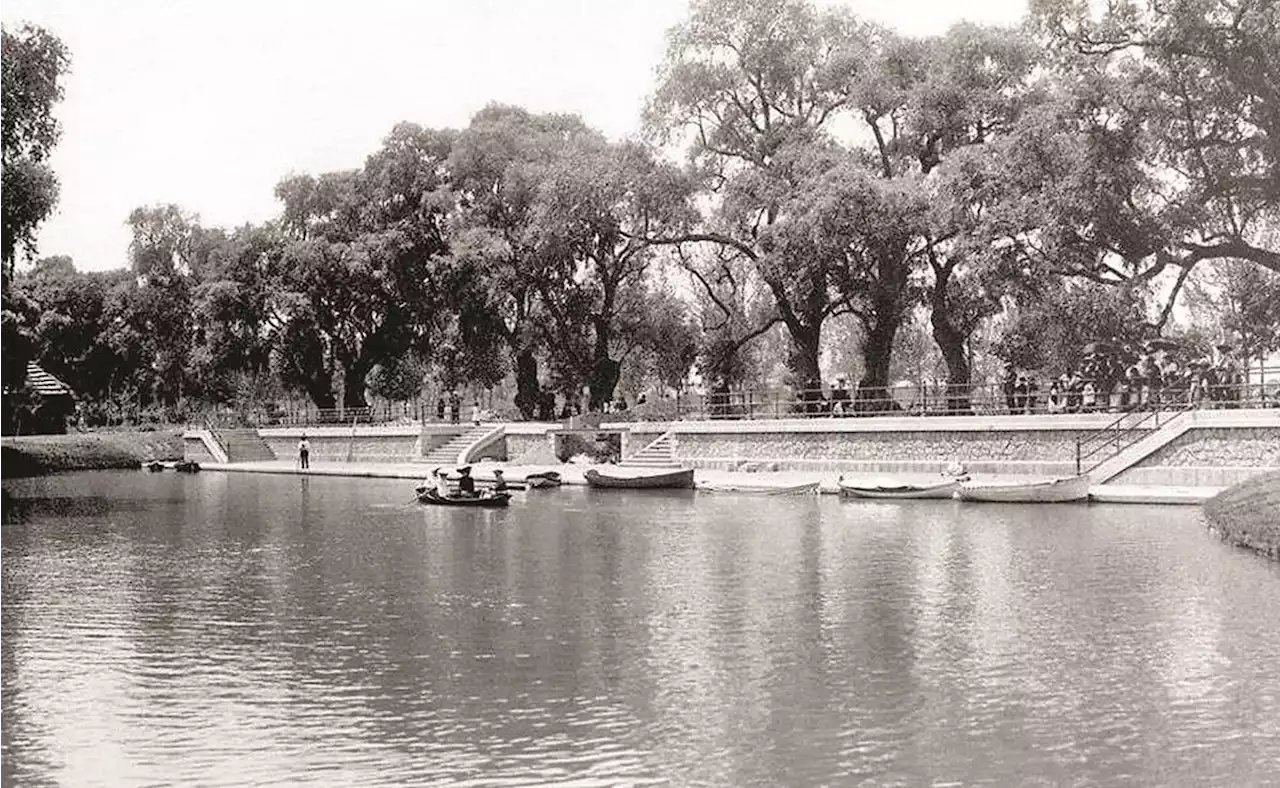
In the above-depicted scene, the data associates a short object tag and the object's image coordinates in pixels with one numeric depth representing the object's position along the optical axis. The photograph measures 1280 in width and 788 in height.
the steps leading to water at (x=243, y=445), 67.62
